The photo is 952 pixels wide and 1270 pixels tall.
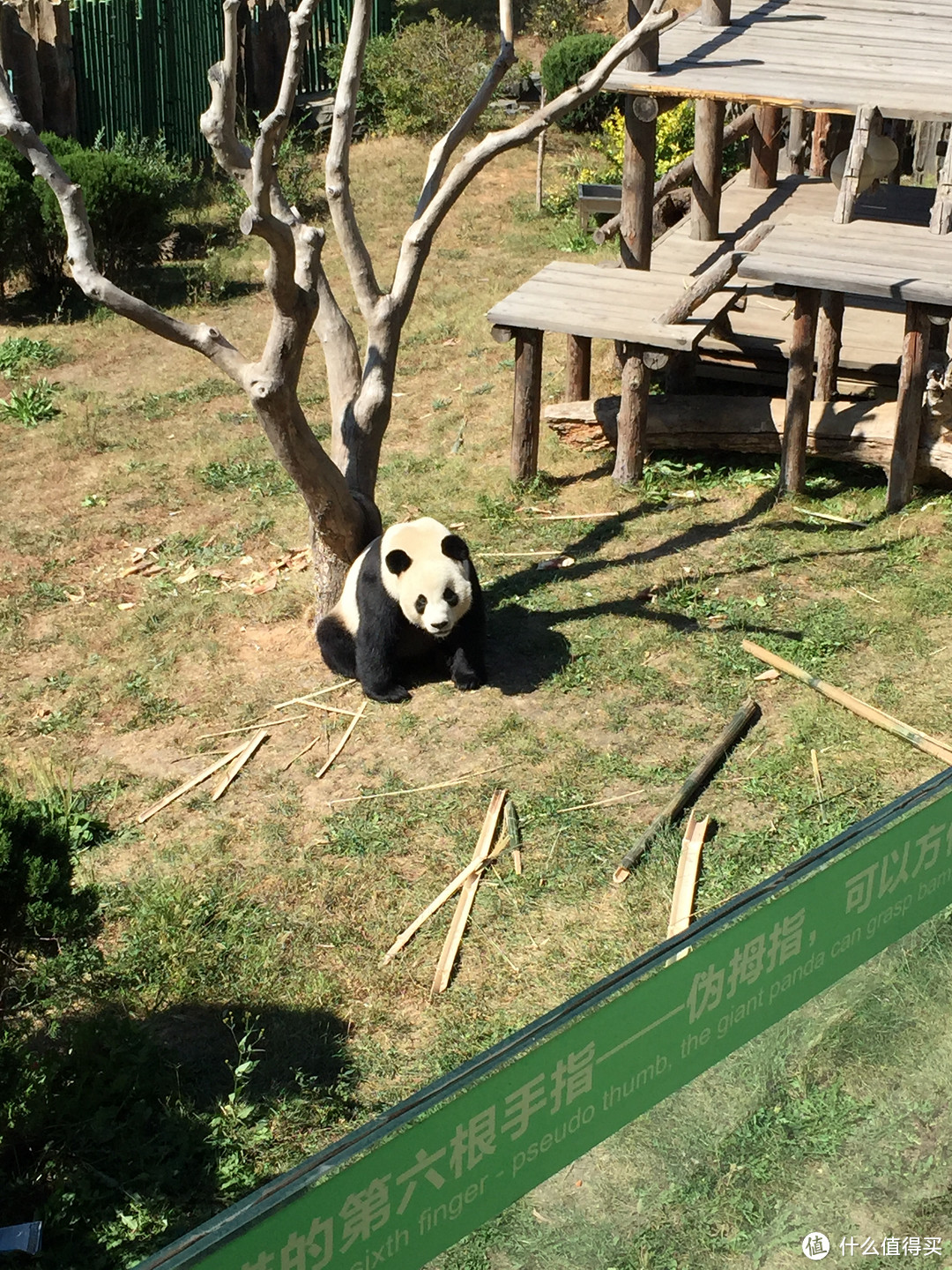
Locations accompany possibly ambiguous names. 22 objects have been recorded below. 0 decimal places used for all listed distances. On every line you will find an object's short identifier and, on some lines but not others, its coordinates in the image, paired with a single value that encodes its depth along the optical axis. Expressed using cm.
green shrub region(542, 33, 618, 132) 1641
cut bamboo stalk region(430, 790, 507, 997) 502
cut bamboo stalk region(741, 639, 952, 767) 613
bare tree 601
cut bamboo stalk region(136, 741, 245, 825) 612
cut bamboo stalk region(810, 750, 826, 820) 590
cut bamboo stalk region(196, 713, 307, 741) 674
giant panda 649
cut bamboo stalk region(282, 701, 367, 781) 648
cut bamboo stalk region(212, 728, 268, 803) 627
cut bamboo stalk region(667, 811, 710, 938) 520
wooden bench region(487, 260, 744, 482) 859
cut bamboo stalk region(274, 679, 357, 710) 699
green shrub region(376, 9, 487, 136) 1672
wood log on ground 880
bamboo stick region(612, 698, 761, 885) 557
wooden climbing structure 832
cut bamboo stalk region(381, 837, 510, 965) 519
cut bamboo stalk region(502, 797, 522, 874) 566
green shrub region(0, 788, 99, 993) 432
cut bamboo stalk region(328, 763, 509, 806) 616
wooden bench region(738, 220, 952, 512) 812
